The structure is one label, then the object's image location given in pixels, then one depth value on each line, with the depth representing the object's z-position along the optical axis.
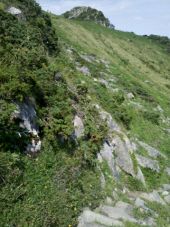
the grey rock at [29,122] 6.37
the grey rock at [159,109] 16.56
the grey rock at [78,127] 7.86
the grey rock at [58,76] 8.47
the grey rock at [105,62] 21.88
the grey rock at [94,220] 6.26
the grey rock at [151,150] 10.57
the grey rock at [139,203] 7.54
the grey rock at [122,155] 8.75
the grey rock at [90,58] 20.65
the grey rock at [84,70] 15.45
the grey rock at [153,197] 8.12
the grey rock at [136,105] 14.95
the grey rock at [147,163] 9.69
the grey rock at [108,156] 8.26
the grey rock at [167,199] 8.40
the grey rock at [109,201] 7.18
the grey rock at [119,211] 6.79
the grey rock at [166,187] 9.08
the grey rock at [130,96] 16.17
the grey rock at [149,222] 6.94
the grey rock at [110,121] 9.83
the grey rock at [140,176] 8.76
